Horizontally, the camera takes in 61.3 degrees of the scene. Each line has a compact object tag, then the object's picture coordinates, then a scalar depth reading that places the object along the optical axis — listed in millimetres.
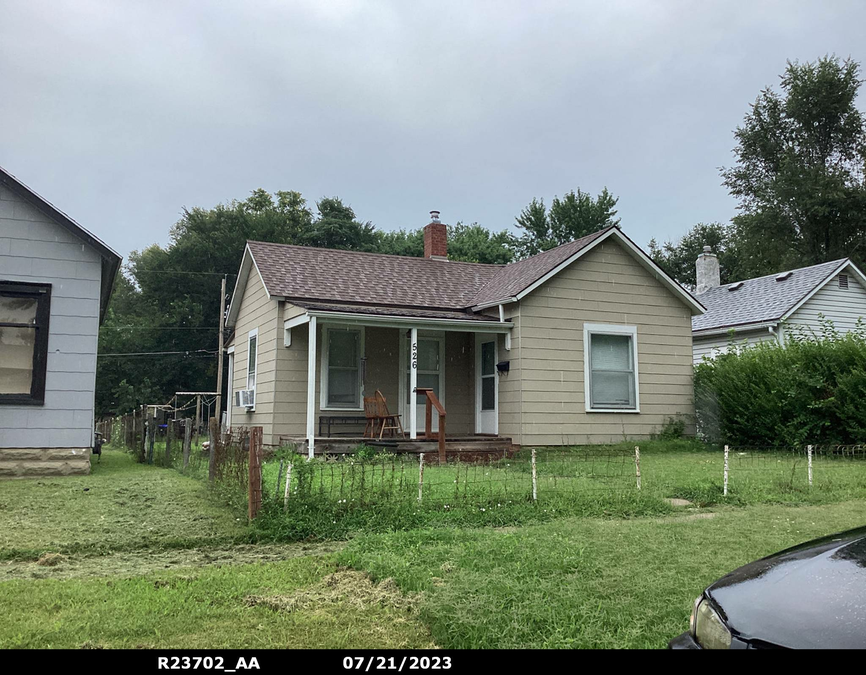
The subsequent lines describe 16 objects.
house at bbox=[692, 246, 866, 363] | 20094
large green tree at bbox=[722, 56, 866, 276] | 36094
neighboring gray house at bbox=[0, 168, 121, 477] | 11844
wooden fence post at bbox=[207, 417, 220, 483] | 9798
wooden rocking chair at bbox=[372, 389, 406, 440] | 13461
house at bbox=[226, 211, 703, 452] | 14789
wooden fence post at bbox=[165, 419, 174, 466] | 14078
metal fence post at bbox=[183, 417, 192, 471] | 12539
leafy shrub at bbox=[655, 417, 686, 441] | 15828
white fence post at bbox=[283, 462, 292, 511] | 7108
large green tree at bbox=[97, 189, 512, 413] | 41312
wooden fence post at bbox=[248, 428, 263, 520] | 6992
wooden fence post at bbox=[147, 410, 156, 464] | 15281
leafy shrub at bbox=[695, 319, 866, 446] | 14039
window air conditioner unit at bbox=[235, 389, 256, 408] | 16547
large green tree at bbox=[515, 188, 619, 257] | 47688
